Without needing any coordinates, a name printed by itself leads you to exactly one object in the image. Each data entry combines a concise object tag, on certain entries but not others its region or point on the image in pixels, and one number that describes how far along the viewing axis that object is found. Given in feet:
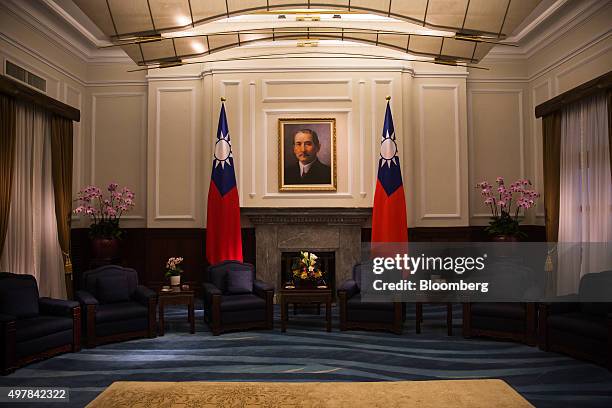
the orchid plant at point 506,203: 24.93
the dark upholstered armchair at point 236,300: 19.93
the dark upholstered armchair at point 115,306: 17.95
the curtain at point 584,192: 20.70
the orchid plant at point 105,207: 25.50
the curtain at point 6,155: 19.04
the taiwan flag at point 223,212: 24.82
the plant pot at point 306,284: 20.83
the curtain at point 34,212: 21.09
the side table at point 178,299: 19.70
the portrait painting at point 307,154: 27.22
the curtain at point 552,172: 23.41
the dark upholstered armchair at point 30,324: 14.79
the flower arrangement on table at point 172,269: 21.13
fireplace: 26.89
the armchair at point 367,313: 19.70
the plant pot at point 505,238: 25.12
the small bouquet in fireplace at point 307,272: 20.98
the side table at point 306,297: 20.02
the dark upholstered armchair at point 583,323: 15.01
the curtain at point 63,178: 23.34
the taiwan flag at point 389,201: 23.53
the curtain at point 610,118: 18.69
